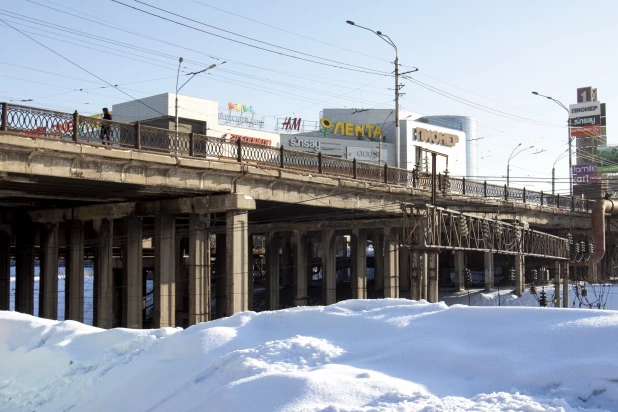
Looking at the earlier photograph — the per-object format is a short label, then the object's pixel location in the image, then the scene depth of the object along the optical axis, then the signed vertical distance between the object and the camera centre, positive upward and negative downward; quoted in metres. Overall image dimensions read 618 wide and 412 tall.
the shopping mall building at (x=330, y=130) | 58.56 +8.60
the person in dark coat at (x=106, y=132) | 21.77 +2.56
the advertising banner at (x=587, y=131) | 100.12 +11.49
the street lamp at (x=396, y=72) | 40.76 +8.58
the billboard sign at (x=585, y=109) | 101.00 +14.95
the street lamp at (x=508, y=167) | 68.57 +4.43
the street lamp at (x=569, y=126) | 56.90 +7.72
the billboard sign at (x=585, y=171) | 92.21 +5.39
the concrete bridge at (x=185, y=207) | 21.45 +0.24
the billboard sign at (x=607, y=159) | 98.62 +8.05
